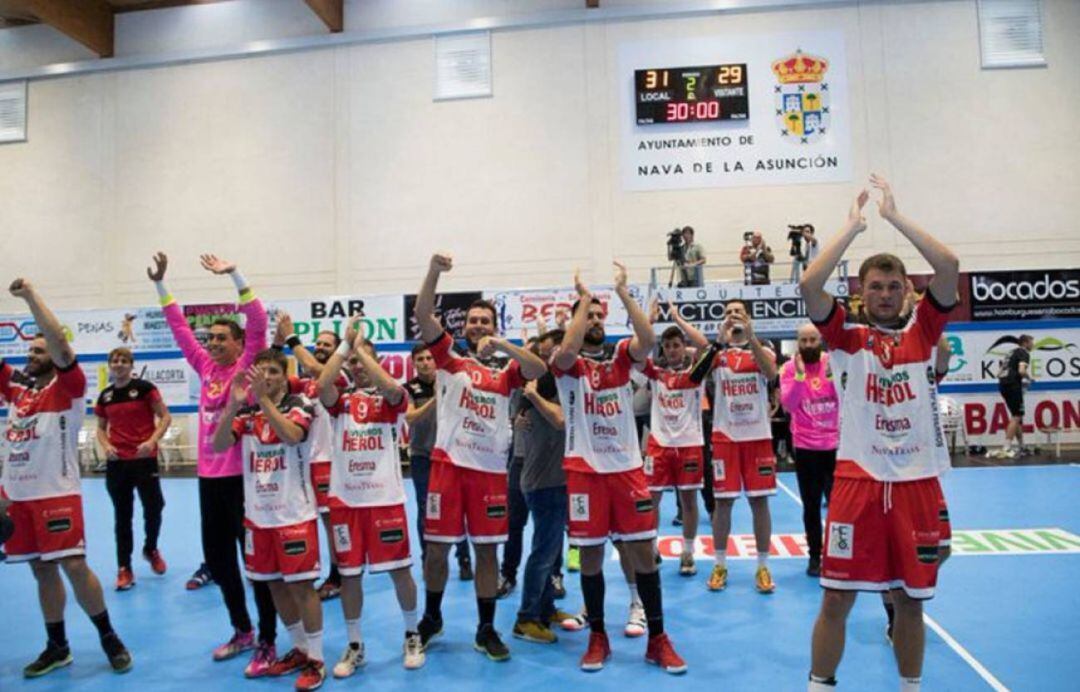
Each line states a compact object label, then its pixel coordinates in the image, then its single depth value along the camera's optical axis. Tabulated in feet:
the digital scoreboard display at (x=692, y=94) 48.49
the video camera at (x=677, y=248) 45.70
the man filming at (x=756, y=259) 43.42
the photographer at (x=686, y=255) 44.52
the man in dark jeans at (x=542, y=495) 14.96
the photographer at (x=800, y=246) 44.57
